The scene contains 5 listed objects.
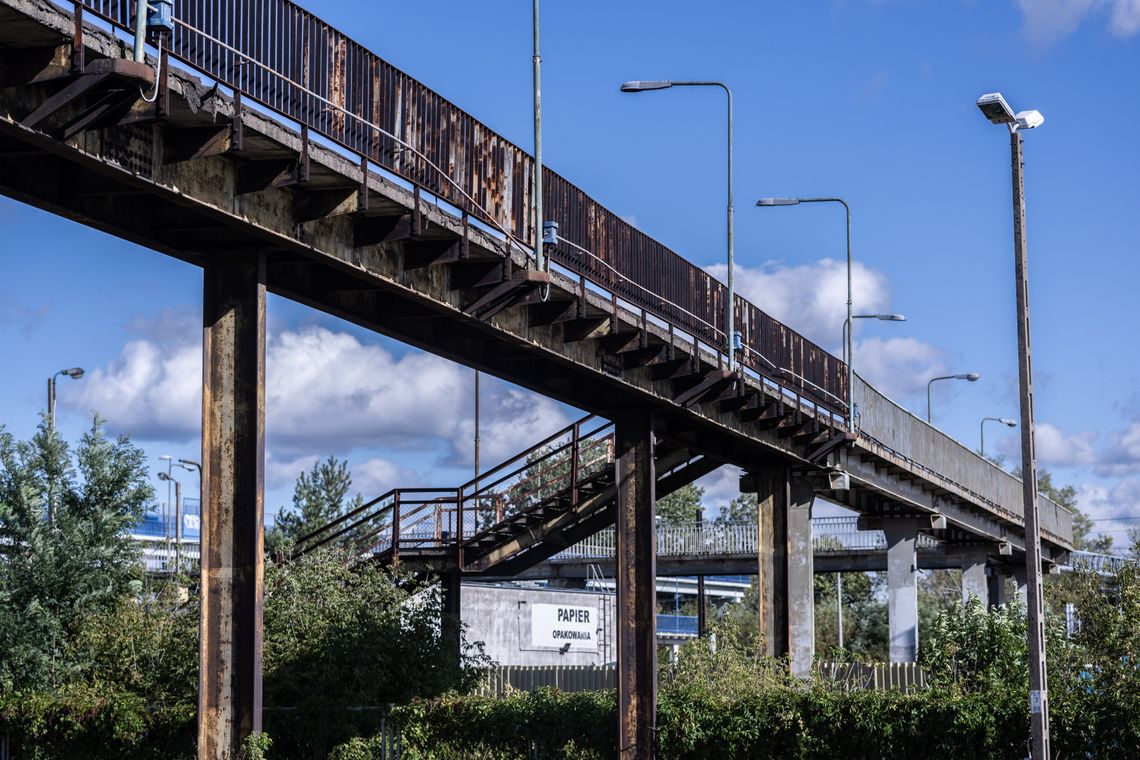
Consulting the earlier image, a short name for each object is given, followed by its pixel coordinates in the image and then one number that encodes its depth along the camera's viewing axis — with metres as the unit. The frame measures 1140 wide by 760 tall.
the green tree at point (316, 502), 70.25
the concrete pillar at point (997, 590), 71.50
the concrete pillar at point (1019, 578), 65.42
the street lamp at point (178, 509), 29.38
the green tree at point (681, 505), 111.38
